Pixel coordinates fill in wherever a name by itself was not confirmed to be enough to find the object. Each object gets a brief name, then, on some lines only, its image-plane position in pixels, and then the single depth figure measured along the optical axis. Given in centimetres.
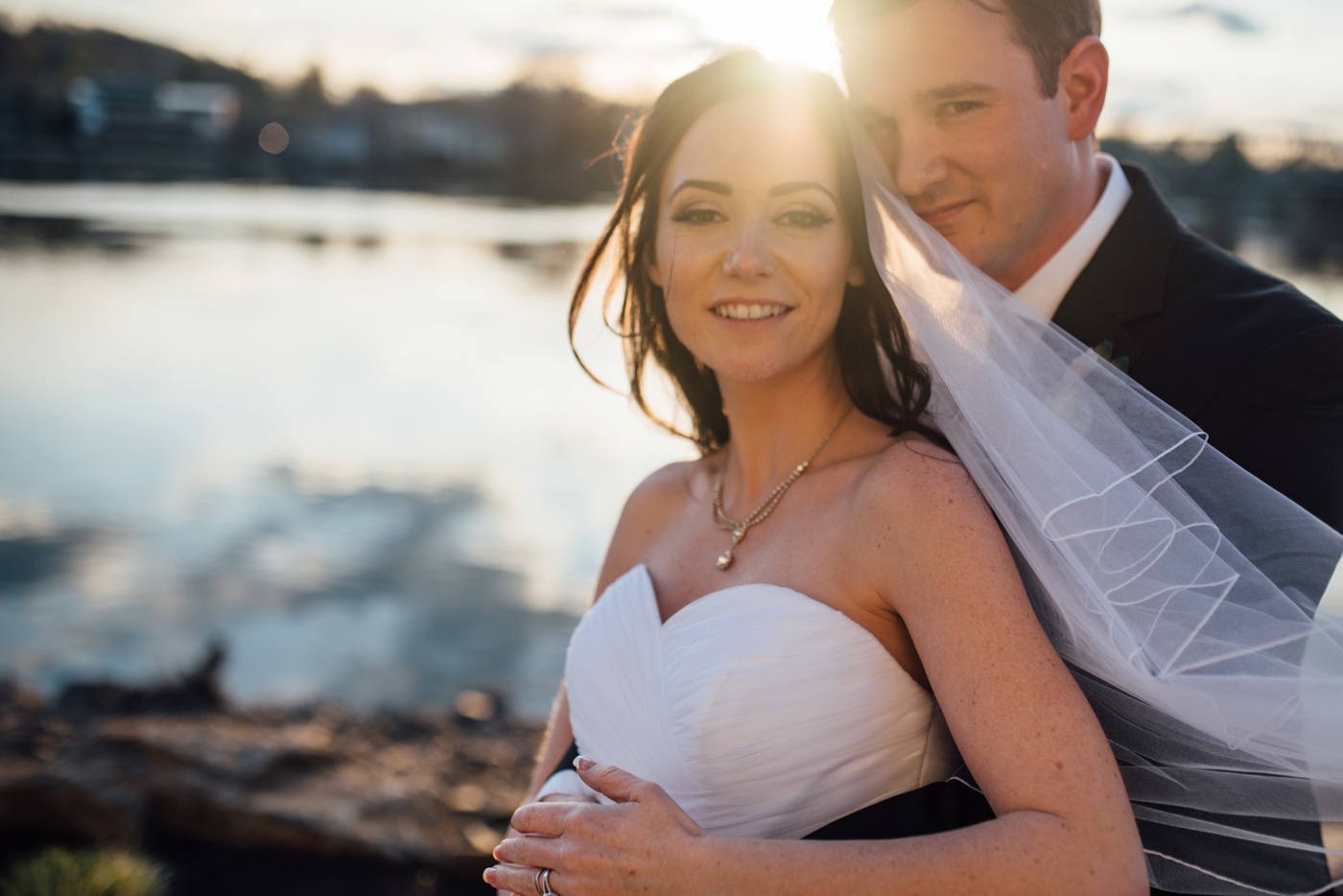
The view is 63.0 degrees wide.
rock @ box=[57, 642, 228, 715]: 550
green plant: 340
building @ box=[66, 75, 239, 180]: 5494
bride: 164
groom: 220
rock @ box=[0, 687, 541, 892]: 389
